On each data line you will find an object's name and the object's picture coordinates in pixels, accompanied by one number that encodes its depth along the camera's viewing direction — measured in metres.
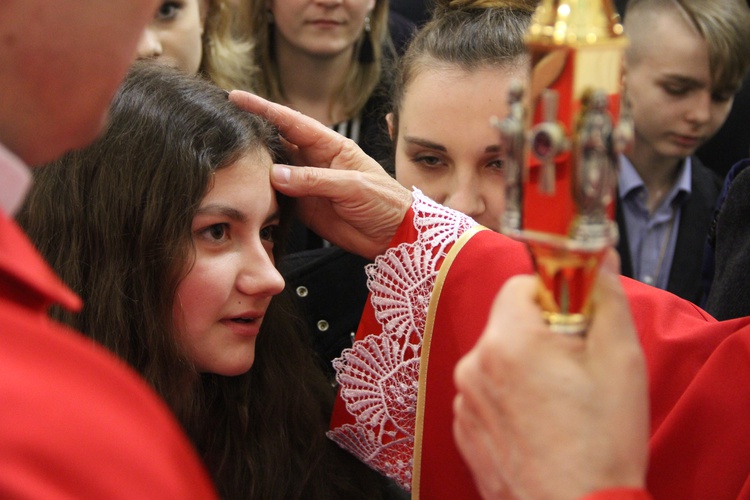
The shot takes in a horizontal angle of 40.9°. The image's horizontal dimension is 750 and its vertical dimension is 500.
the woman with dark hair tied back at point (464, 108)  2.26
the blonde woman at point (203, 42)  2.68
